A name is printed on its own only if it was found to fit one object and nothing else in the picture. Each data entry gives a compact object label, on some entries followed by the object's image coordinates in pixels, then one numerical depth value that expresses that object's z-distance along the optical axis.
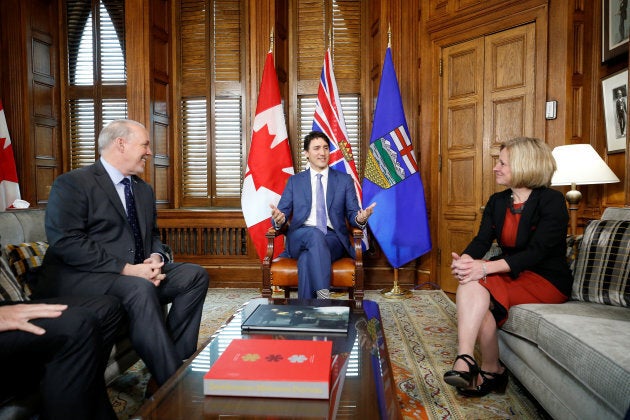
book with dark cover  1.53
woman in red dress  1.88
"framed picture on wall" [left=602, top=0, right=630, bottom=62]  2.69
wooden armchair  2.68
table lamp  2.62
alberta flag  3.72
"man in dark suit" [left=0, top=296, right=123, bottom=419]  1.25
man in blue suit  2.90
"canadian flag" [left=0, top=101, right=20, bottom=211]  3.91
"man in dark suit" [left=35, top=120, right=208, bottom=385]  1.73
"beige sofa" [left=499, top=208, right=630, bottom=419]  1.25
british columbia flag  3.82
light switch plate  3.19
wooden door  3.41
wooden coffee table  0.97
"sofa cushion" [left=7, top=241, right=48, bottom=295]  1.76
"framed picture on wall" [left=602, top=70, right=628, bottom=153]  2.74
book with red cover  1.03
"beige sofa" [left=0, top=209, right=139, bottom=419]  1.81
